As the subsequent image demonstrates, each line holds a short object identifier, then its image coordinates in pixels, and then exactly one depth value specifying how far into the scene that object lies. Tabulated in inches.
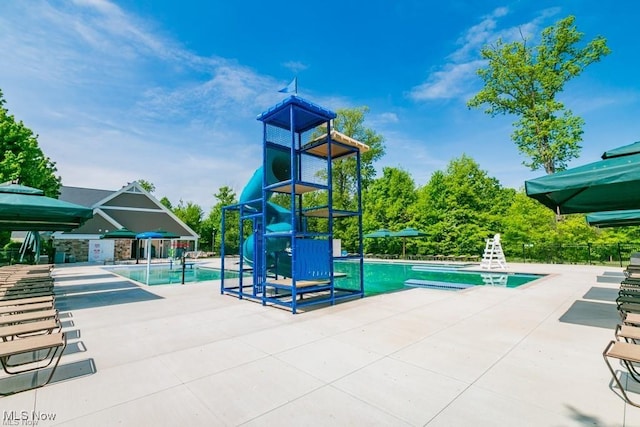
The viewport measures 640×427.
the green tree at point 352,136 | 1261.1
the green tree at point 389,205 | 1047.0
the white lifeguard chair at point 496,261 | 605.1
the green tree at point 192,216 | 1402.6
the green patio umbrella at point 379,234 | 911.0
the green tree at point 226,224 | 1312.7
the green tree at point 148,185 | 2282.4
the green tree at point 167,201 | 2047.9
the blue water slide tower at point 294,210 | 252.8
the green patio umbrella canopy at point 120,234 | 767.2
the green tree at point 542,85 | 803.4
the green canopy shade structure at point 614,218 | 346.6
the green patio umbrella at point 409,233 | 836.0
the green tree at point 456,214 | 875.4
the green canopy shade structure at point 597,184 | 152.6
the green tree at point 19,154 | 504.7
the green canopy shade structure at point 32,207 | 224.8
